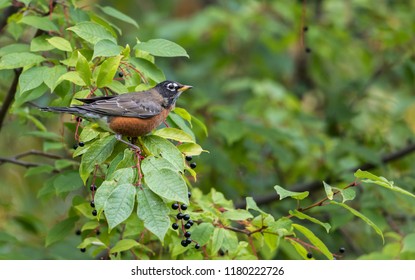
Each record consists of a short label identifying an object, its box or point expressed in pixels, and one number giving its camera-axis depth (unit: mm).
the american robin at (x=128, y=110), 7246
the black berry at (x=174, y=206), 7004
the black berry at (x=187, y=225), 7230
